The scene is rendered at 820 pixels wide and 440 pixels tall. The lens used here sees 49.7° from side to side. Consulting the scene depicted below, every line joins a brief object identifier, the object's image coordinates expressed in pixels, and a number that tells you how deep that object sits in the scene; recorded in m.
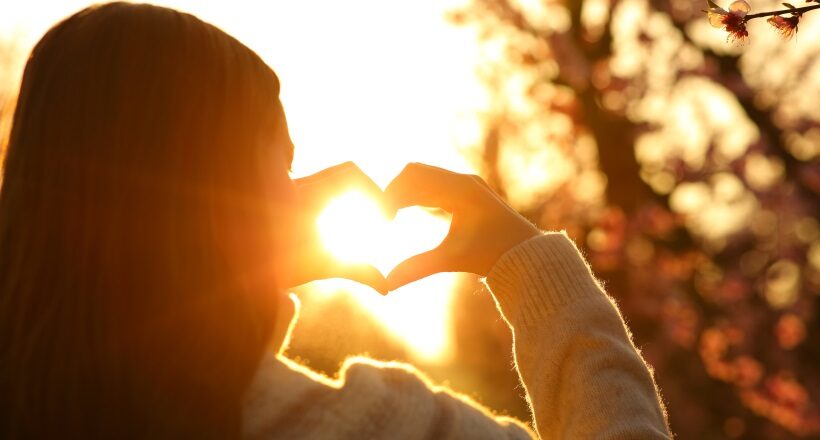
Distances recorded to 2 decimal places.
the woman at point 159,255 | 1.28
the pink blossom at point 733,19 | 1.99
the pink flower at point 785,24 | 1.97
